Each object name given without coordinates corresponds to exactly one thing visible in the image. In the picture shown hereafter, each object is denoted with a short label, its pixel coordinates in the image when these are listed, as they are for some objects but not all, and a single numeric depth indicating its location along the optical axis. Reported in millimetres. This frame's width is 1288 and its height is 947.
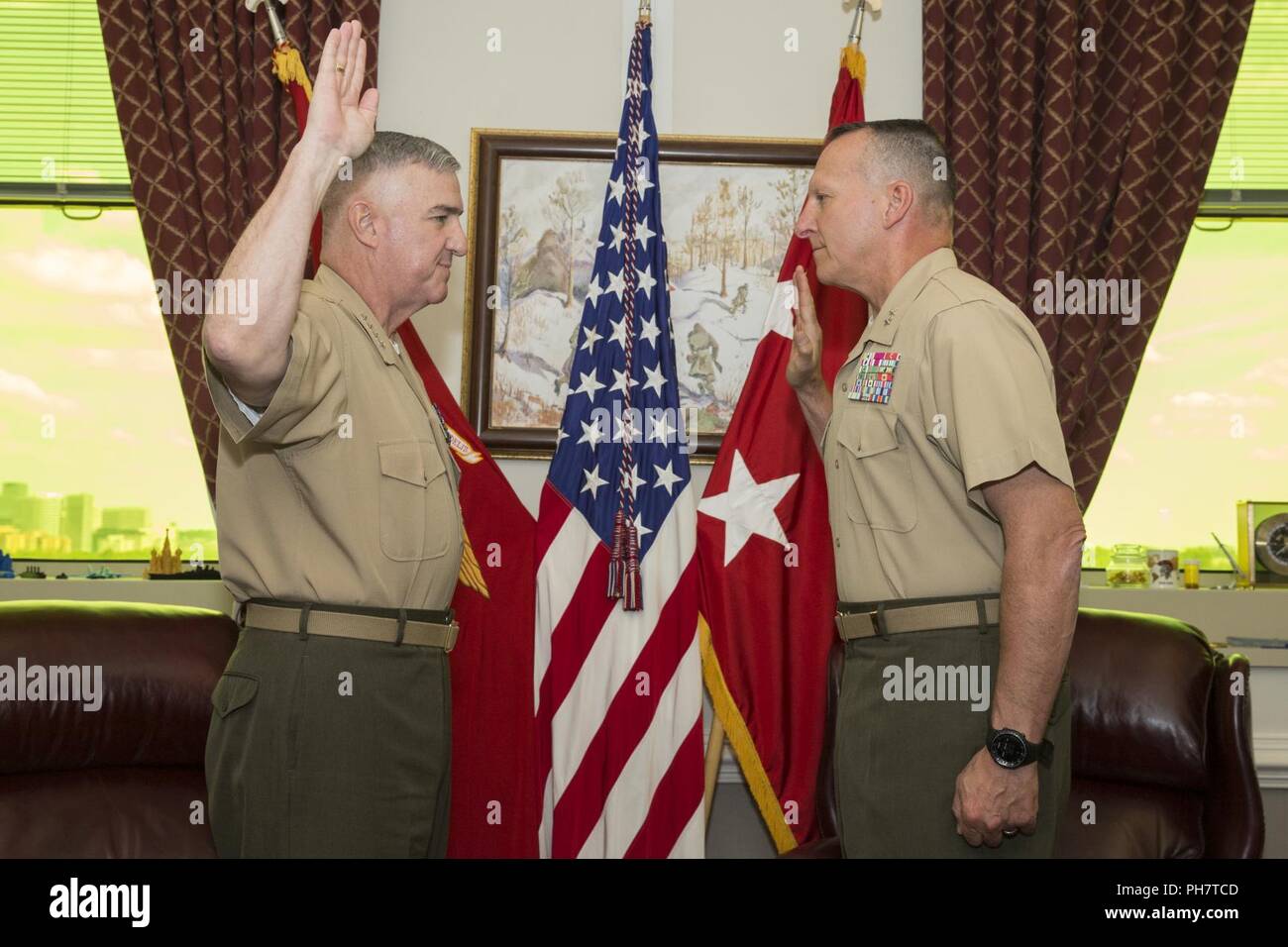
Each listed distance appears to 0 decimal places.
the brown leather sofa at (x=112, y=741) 2324
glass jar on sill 3482
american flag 3066
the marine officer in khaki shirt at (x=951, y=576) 1744
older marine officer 1819
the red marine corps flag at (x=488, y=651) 2990
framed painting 3453
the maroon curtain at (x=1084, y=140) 3408
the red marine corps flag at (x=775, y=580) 3053
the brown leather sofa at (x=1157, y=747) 2369
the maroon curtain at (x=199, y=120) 3355
